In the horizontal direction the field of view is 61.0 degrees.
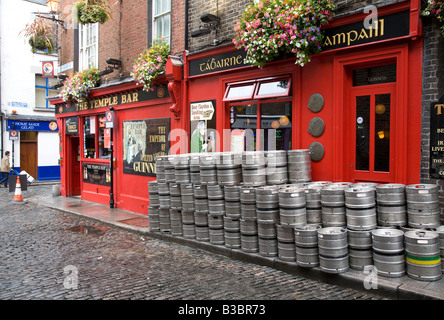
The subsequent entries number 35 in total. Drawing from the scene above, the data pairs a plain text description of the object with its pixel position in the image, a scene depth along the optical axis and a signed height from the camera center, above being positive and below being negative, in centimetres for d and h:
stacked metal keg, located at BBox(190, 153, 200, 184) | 761 -30
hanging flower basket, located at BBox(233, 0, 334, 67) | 673 +233
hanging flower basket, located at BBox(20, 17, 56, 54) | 1416 +449
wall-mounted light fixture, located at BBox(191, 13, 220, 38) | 905 +322
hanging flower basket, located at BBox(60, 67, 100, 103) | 1356 +262
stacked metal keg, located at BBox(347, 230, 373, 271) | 532 -135
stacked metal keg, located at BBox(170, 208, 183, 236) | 801 -146
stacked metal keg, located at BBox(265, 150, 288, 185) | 693 -26
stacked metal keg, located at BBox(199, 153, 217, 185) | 723 -28
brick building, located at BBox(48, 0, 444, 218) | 612 +131
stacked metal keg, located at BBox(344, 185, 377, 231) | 541 -80
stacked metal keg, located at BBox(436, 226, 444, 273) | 507 -123
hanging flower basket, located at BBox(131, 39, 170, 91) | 1043 +253
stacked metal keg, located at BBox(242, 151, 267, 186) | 676 -27
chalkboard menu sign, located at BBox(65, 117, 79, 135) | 1525 +121
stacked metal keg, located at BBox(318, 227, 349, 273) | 530 -139
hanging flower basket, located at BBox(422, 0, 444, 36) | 550 +214
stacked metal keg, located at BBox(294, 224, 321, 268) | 560 -139
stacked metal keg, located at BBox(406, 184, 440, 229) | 525 -75
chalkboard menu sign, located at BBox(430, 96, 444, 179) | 581 +22
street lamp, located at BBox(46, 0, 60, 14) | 1507 +600
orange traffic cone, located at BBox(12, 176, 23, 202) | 1445 -154
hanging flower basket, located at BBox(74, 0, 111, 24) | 1162 +445
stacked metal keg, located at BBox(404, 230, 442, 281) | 484 -134
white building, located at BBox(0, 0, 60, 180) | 2141 +319
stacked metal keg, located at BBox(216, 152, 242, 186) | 699 -27
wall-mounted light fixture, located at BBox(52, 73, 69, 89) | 1570 +322
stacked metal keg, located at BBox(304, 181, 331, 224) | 595 -81
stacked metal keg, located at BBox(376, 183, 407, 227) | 541 -76
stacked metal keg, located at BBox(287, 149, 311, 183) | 705 -21
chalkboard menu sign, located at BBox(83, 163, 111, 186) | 1340 -70
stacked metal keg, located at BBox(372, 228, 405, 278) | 502 -135
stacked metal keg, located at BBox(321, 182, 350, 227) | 569 -80
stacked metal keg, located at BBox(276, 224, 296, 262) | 594 -141
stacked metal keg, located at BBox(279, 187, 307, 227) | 587 -83
